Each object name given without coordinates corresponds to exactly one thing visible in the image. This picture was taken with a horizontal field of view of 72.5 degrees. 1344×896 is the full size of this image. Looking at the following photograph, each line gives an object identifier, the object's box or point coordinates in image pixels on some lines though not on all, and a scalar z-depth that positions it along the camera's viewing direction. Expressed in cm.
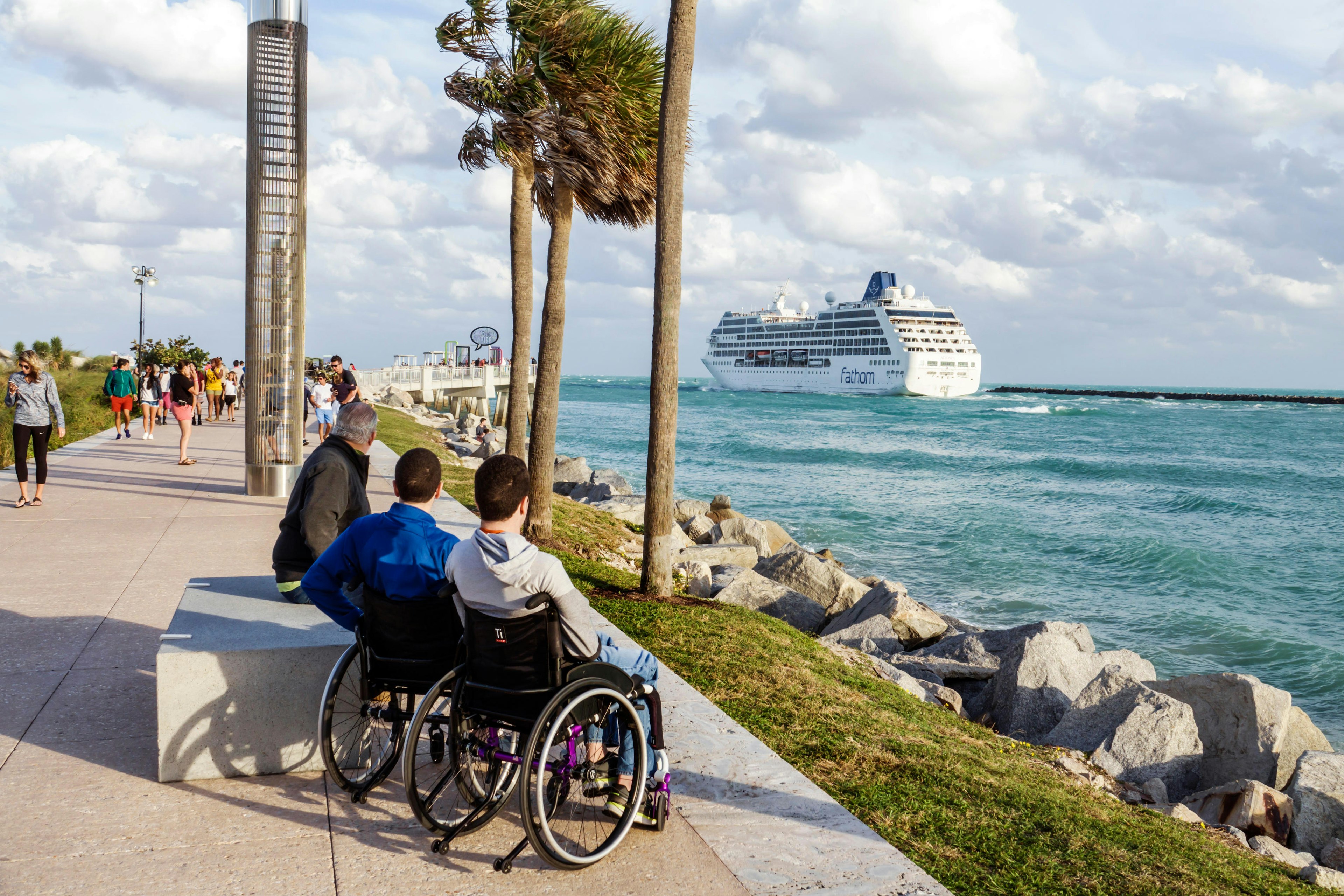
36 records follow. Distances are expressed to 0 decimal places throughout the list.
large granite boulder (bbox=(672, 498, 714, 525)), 1602
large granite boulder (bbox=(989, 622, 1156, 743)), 696
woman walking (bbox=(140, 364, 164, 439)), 1792
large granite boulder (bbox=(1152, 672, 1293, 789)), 641
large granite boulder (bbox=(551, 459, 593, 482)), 2031
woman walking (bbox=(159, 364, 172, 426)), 2144
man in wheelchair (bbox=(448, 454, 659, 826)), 281
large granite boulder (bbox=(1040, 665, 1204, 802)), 600
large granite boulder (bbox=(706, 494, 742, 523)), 1672
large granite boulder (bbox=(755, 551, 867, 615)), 1088
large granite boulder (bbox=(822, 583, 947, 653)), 948
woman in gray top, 958
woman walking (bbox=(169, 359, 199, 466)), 1403
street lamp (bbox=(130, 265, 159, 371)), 3531
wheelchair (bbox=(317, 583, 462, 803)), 313
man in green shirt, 1600
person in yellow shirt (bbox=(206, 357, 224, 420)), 2359
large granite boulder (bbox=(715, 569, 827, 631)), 945
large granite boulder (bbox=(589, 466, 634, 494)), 1842
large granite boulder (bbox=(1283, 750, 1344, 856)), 528
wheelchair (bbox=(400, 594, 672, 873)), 285
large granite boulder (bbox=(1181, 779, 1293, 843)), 539
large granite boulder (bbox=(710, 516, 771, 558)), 1415
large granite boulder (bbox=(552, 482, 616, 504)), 1733
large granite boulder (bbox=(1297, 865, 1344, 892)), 432
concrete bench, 346
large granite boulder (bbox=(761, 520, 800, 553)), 1499
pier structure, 4269
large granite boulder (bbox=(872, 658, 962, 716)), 699
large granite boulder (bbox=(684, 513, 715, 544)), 1470
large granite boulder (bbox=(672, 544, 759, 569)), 1194
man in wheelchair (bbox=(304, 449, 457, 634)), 317
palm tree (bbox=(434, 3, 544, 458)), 1033
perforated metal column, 1035
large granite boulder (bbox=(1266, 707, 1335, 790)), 632
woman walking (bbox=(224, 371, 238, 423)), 2516
